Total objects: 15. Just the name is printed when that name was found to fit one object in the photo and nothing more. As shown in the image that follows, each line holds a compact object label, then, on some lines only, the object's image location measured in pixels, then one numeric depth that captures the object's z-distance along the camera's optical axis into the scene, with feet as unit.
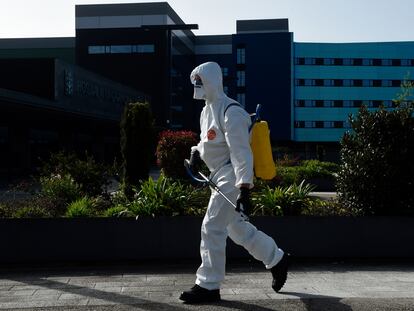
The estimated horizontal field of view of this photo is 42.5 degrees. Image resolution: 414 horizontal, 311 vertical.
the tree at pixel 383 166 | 24.30
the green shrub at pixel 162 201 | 24.23
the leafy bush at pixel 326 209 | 25.19
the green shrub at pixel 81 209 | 24.80
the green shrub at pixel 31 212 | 24.75
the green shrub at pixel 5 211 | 24.89
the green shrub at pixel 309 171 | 59.06
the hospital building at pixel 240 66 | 190.70
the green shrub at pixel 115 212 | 24.67
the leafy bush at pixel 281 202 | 25.28
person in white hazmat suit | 16.12
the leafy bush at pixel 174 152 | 46.29
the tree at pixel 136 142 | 35.94
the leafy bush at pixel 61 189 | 29.32
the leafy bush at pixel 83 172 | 33.24
